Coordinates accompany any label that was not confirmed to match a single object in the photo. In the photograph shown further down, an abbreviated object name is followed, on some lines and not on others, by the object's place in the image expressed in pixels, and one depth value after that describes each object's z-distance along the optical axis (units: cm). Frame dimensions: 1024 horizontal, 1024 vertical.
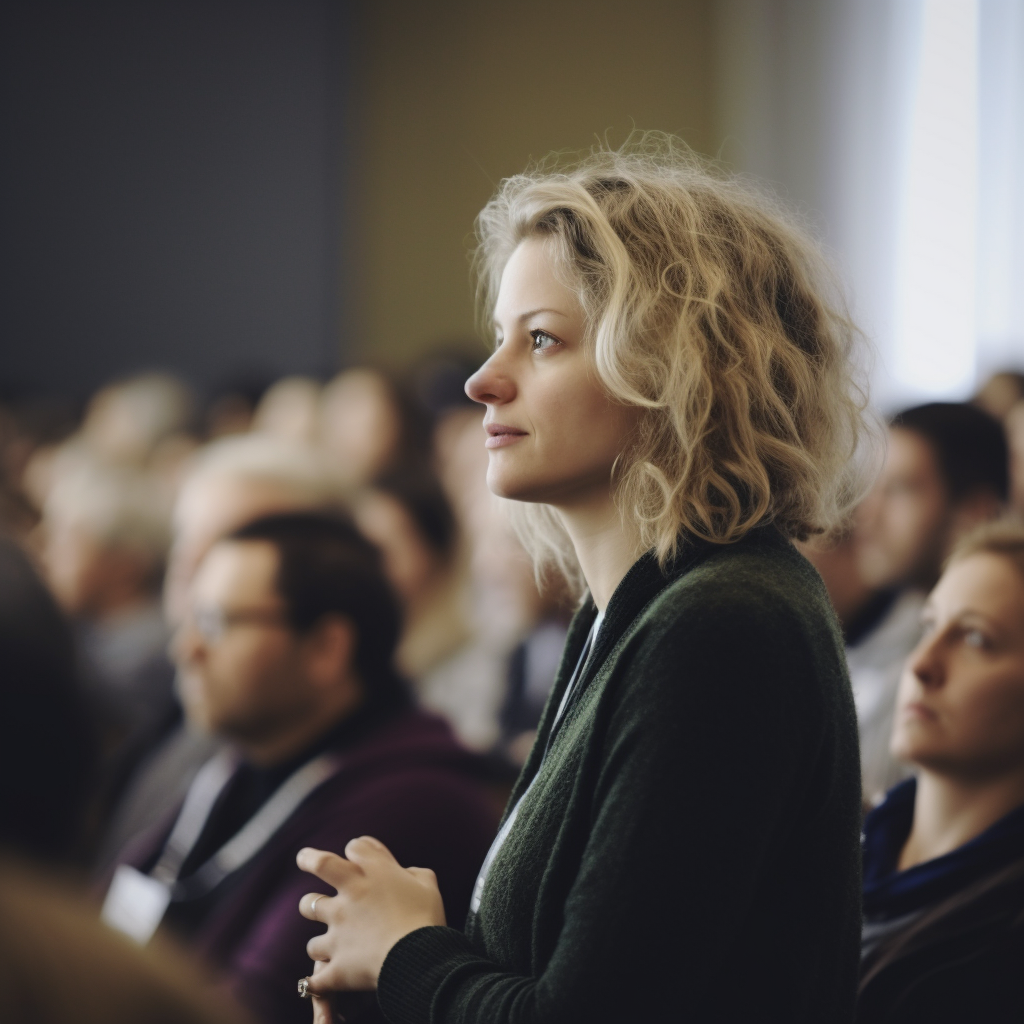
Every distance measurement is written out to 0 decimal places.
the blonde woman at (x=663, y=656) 212
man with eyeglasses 278
